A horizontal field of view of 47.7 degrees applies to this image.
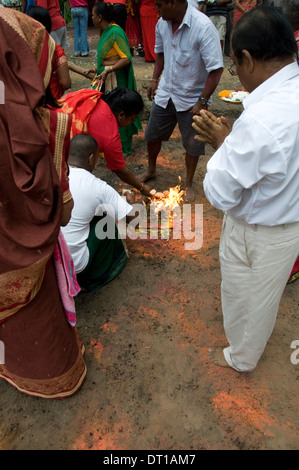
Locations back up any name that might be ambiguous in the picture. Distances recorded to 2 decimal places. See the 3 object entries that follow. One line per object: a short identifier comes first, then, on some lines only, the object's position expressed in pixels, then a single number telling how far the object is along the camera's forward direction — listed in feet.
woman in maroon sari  3.74
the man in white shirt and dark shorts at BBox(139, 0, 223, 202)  10.38
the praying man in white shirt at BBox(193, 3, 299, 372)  4.53
